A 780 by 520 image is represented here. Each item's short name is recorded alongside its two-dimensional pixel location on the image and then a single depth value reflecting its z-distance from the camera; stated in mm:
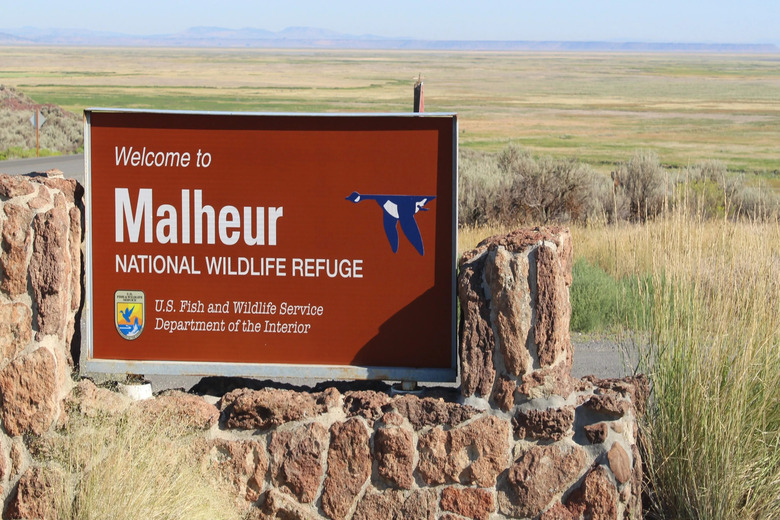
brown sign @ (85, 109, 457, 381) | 8172
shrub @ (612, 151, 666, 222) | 34500
